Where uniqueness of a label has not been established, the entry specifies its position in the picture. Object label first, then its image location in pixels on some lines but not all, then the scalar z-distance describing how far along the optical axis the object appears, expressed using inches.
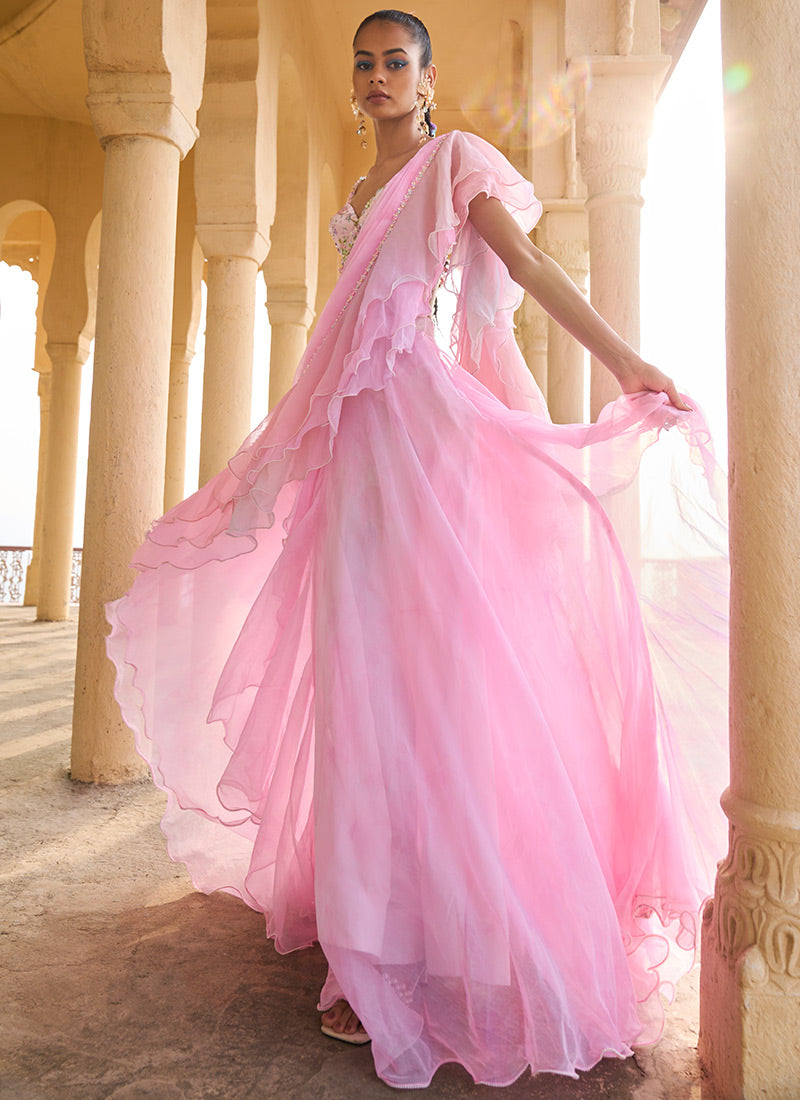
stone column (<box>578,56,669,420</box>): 186.7
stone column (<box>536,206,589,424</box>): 328.5
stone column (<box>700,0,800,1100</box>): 63.7
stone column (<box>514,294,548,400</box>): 426.9
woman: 67.2
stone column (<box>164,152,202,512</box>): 455.5
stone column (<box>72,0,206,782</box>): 150.4
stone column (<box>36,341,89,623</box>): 426.0
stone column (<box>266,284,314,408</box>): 349.4
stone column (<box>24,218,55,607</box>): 529.0
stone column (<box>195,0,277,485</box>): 247.8
